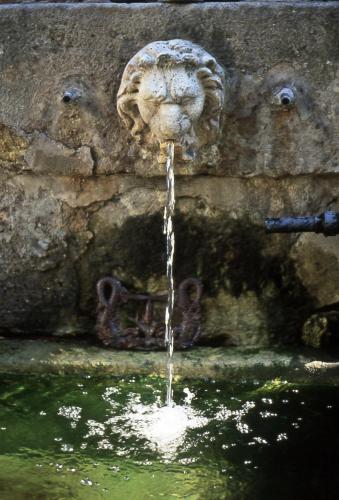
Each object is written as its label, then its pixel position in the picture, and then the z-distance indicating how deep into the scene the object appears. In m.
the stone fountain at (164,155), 2.40
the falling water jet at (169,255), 2.45
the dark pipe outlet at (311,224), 2.12
